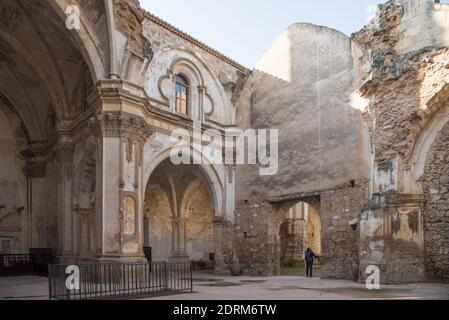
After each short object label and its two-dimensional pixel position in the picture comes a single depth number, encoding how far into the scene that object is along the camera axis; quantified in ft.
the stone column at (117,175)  42.50
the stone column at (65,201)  51.73
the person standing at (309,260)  53.42
